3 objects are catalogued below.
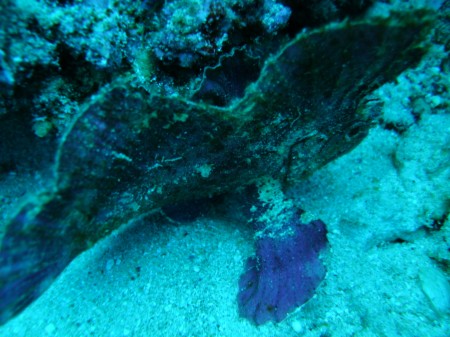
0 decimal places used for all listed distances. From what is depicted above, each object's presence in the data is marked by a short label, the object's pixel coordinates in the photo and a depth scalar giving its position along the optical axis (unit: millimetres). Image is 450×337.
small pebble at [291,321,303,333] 212
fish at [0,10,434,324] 159
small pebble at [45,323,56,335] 226
